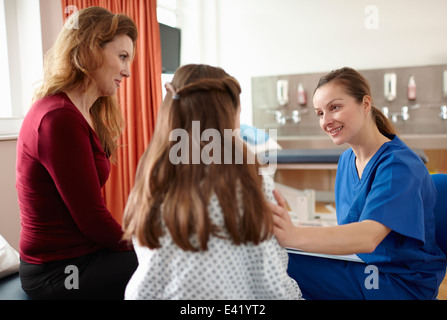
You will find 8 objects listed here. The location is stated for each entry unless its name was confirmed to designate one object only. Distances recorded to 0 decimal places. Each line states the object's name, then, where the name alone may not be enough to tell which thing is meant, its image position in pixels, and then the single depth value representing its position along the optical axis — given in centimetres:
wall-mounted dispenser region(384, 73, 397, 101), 389
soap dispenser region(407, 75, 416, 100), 388
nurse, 102
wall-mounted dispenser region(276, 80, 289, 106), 428
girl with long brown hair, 76
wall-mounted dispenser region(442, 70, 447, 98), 380
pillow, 136
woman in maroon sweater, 114
